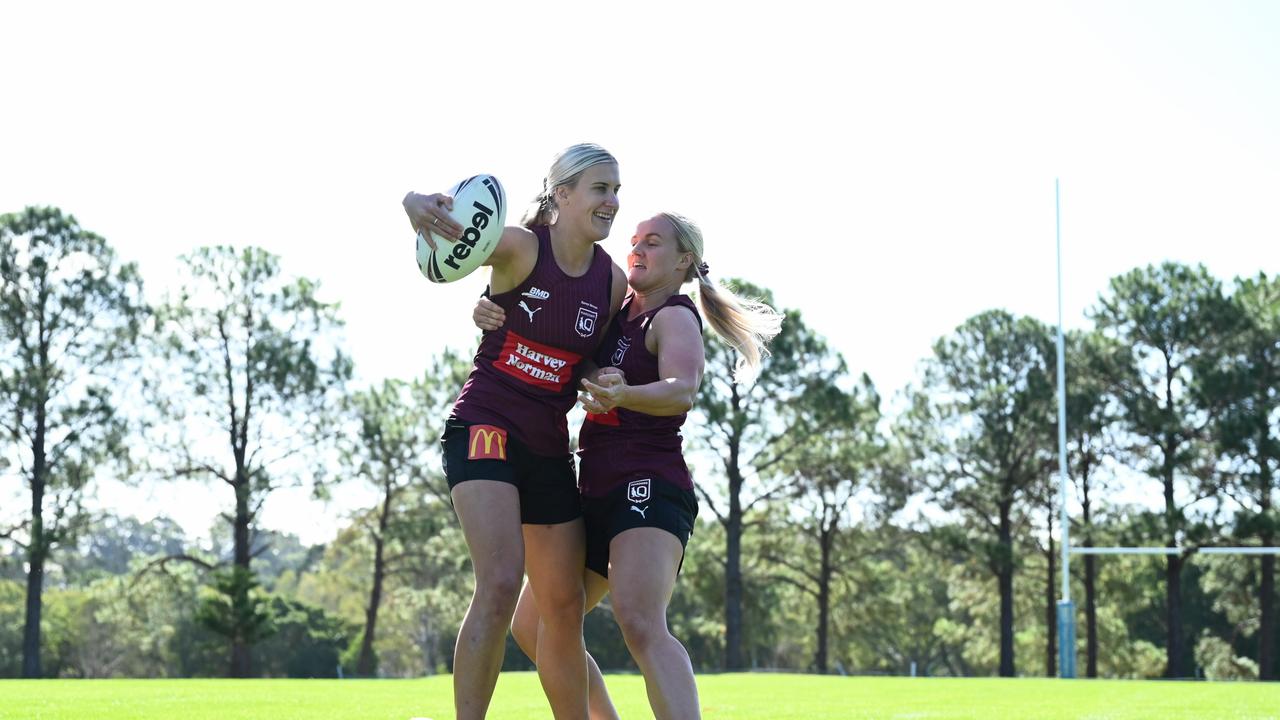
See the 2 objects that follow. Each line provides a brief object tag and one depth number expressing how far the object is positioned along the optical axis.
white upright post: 50.37
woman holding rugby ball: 9.69
